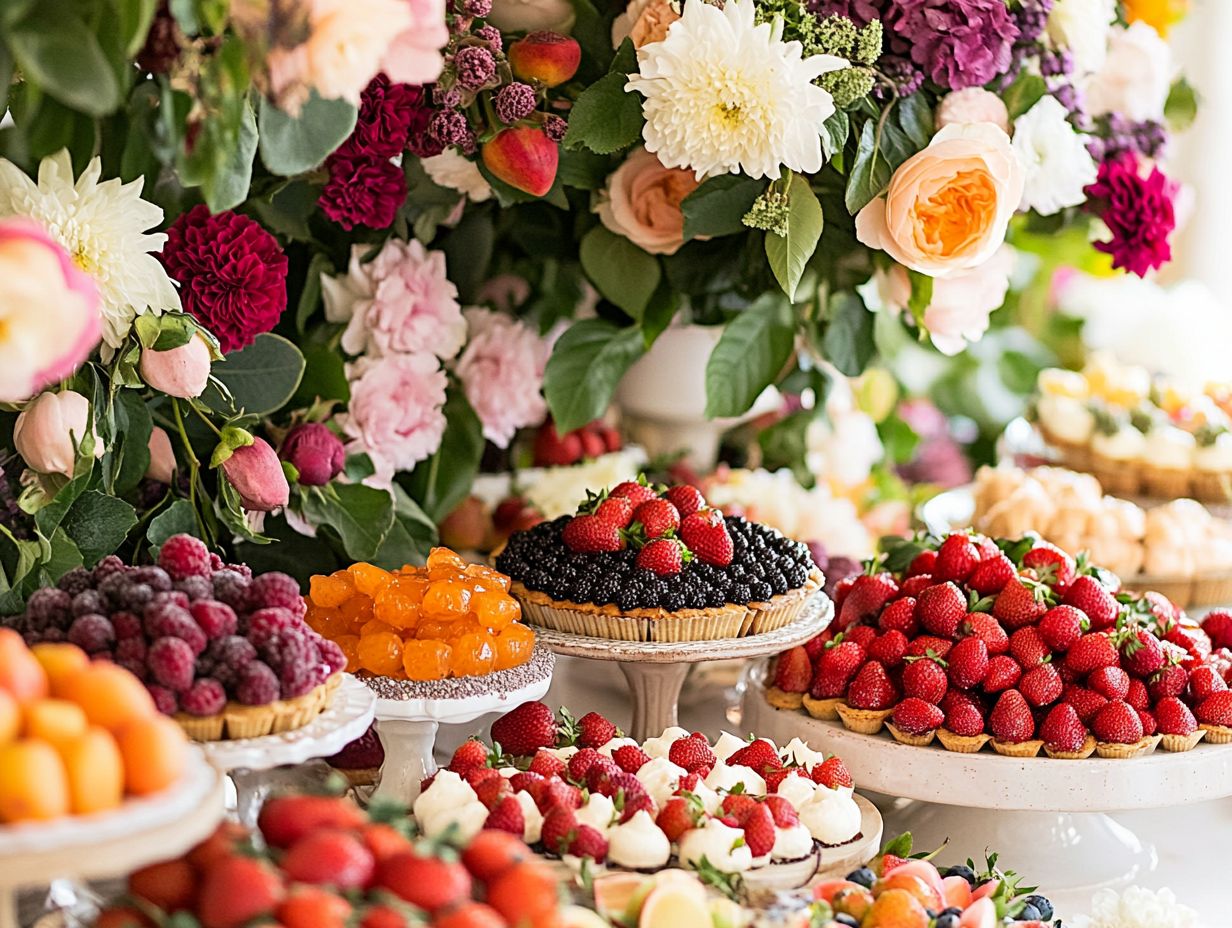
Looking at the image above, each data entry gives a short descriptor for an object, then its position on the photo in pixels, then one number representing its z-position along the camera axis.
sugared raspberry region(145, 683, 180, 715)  0.85
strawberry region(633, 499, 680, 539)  1.26
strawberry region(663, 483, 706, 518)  1.30
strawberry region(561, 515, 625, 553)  1.26
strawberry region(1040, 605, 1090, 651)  1.28
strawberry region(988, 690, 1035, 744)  1.24
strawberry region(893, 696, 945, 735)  1.25
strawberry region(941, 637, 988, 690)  1.27
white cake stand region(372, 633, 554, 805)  1.09
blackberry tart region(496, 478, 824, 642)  1.22
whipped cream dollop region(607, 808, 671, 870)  0.98
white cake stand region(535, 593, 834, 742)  1.20
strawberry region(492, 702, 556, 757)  1.16
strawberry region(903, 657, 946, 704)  1.26
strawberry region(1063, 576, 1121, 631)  1.32
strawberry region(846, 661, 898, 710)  1.28
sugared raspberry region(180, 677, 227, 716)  0.86
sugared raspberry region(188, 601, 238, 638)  0.89
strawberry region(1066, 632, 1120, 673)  1.26
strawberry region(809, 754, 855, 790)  1.13
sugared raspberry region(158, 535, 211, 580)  0.95
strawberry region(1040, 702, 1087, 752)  1.23
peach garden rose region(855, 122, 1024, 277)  1.26
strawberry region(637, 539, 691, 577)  1.23
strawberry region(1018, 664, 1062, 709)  1.25
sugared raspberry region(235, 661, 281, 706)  0.87
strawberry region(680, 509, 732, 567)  1.26
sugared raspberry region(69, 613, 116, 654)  0.87
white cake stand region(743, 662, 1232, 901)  1.23
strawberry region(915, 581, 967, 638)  1.30
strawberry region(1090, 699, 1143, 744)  1.23
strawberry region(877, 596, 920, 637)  1.33
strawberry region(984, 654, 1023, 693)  1.27
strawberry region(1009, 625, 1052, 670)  1.27
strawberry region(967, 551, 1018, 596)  1.35
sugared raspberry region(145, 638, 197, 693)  0.85
